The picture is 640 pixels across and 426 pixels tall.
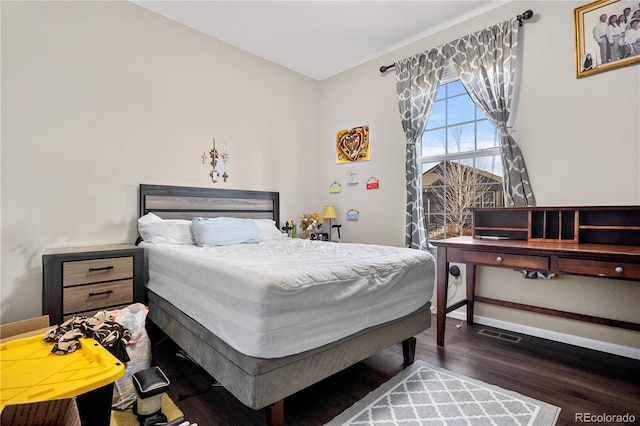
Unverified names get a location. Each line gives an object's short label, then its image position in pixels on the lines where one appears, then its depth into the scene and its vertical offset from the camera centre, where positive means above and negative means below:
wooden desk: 1.78 -0.31
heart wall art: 3.96 +0.86
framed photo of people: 2.24 +1.31
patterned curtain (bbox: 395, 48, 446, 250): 3.28 +1.05
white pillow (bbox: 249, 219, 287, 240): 3.39 -0.21
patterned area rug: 1.55 -1.03
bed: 1.30 -0.51
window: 3.02 +0.48
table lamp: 4.12 -0.04
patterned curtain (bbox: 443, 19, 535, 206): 2.68 +1.15
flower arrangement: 4.03 -0.16
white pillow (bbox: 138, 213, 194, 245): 2.69 -0.18
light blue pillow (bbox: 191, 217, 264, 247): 2.74 -0.20
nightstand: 2.04 -0.49
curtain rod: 2.63 +1.65
